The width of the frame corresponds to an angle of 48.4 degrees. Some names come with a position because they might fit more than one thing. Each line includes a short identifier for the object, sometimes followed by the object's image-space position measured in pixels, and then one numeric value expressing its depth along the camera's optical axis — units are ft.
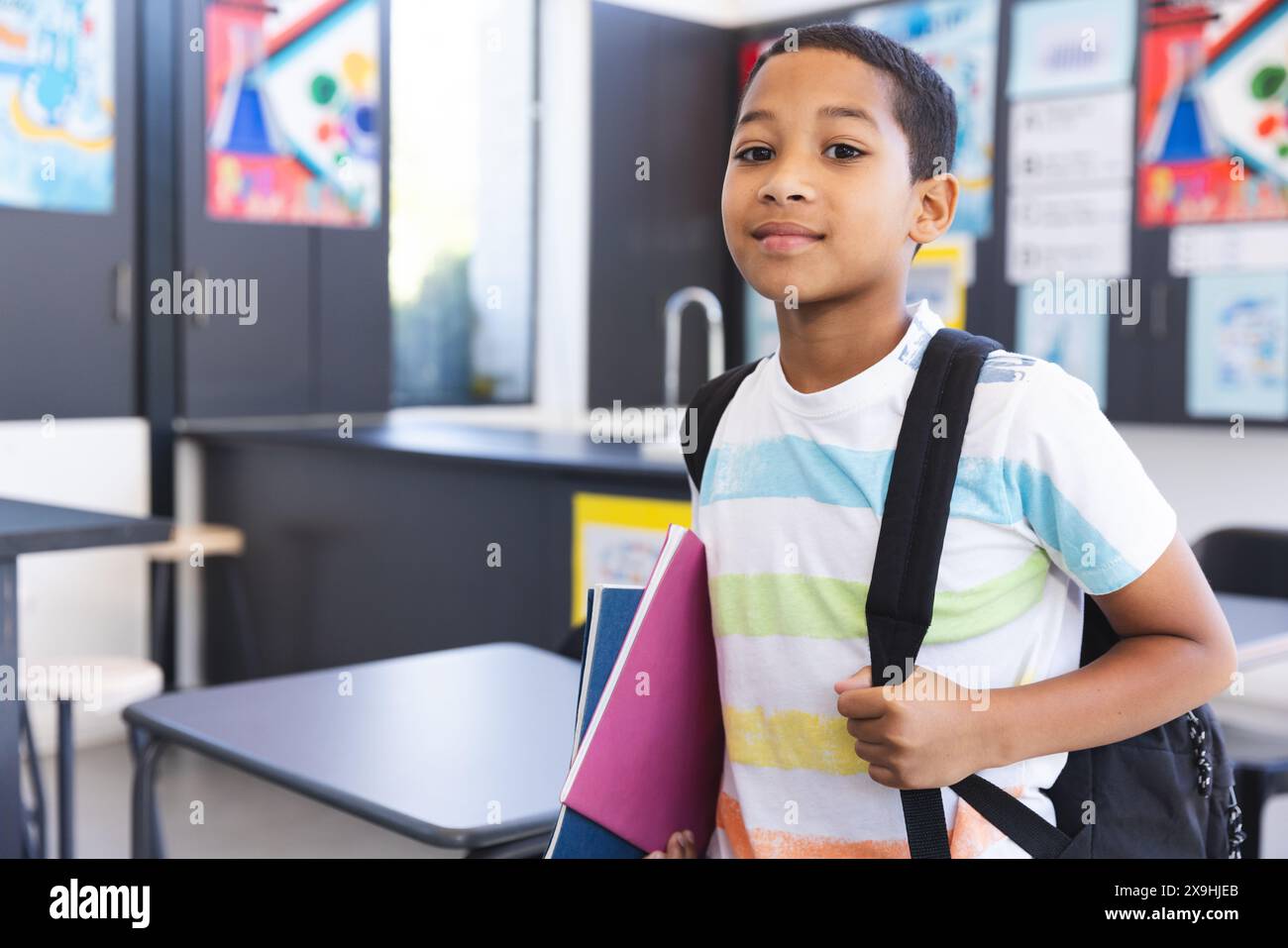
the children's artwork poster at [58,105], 12.76
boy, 2.62
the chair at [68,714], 8.43
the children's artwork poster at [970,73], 16.47
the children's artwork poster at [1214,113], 13.98
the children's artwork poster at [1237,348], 14.03
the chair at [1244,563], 8.73
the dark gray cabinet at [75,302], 13.08
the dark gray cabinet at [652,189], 18.13
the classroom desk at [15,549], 5.73
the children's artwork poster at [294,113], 14.24
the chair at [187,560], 13.65
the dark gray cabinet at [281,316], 14.10
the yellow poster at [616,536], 10.46
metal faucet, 12.82
